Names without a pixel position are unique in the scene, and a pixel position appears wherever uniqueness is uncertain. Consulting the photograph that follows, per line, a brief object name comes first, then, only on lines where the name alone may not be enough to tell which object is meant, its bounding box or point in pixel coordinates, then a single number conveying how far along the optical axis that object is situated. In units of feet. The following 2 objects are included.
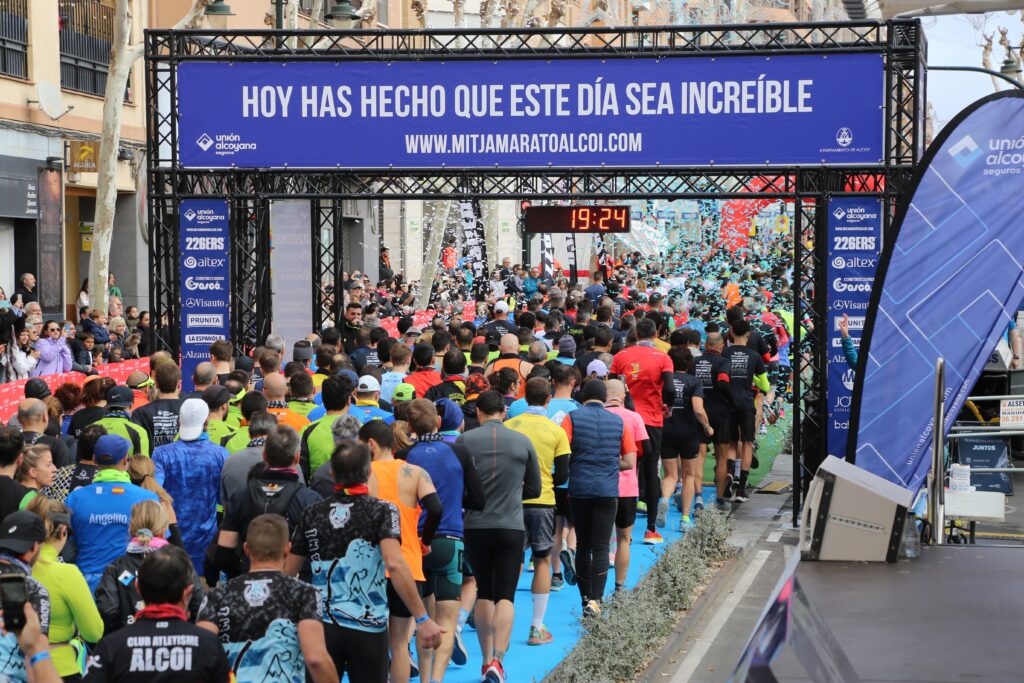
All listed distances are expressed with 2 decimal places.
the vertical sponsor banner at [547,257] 149.93
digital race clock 68.64
